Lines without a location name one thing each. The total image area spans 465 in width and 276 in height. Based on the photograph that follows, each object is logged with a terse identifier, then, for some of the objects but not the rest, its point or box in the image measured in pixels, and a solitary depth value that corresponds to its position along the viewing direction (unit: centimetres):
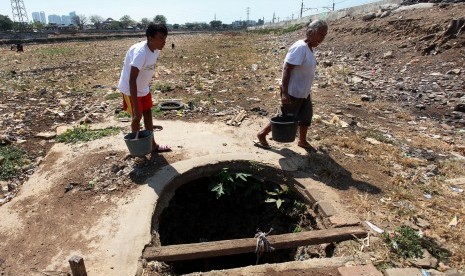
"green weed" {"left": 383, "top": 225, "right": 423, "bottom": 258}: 259
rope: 279
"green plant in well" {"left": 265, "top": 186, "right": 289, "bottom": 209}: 380
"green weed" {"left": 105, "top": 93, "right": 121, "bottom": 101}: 708
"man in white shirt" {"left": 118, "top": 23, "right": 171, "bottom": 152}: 333
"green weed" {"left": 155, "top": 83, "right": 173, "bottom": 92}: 777
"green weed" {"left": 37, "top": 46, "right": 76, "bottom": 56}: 1743
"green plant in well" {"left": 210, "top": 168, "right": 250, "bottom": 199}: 396
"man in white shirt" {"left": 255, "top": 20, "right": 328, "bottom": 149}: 354
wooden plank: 270
